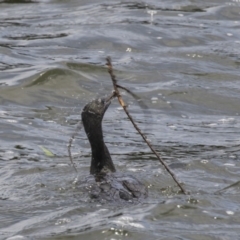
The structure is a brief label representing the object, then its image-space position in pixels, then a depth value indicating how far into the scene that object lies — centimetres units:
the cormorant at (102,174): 1602
